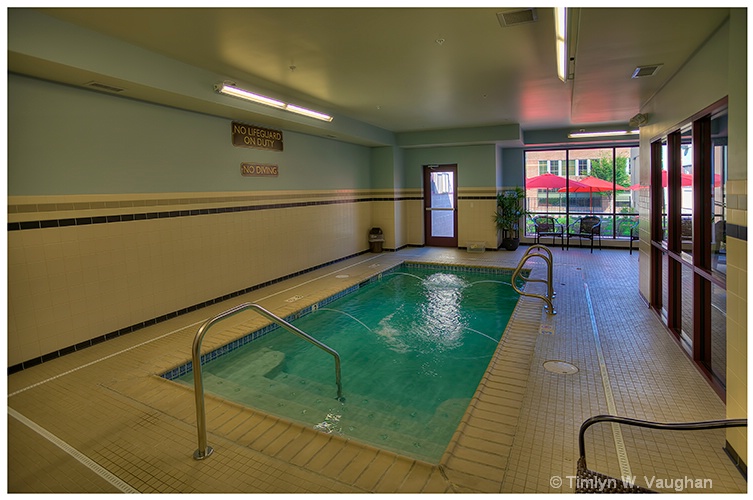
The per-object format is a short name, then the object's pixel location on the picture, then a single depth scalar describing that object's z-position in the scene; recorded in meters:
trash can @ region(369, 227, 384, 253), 10.22
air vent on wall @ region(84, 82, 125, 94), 4.15
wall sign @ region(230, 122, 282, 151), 6.33
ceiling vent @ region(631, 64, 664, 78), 4.39
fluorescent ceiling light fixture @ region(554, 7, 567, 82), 2.99
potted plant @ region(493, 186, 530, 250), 10.27
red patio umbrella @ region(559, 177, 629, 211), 10.61
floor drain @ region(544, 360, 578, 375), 3.63
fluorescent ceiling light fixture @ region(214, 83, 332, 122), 4.77
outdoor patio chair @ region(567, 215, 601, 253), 10.26
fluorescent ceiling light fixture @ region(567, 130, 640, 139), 9.46
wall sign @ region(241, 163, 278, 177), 6.52
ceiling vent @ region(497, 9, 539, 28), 3.44
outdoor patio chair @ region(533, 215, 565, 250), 10.52
